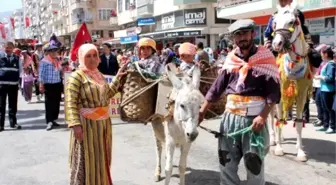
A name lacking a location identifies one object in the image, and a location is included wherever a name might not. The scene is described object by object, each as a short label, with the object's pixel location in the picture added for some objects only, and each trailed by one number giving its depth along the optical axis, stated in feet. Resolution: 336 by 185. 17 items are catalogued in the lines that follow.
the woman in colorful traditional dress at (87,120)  13.88
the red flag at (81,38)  32.40
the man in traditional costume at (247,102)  12.97
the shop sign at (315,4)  56.29
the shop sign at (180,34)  108.68
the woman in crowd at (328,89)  29.17
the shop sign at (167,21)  121.70
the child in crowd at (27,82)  50.29
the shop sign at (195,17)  111.14
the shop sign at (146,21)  116.67
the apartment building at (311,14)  60.18
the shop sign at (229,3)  84.63
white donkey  14.02
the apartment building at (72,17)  205.57
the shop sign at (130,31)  140.88
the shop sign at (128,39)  131.22
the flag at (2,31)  49.93
